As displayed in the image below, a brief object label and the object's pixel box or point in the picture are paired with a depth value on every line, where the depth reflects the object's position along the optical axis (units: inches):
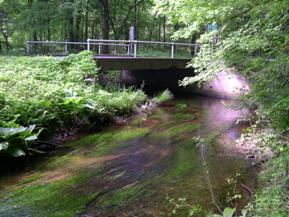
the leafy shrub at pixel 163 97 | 447.8
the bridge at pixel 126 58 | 428.8
